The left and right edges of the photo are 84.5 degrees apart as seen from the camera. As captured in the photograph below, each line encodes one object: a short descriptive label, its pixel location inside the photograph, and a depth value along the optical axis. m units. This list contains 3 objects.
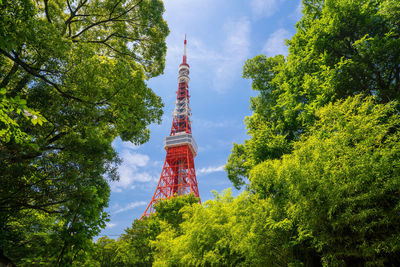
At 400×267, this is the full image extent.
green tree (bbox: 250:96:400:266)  3.62
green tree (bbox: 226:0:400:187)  5.96
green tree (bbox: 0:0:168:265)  3.32
